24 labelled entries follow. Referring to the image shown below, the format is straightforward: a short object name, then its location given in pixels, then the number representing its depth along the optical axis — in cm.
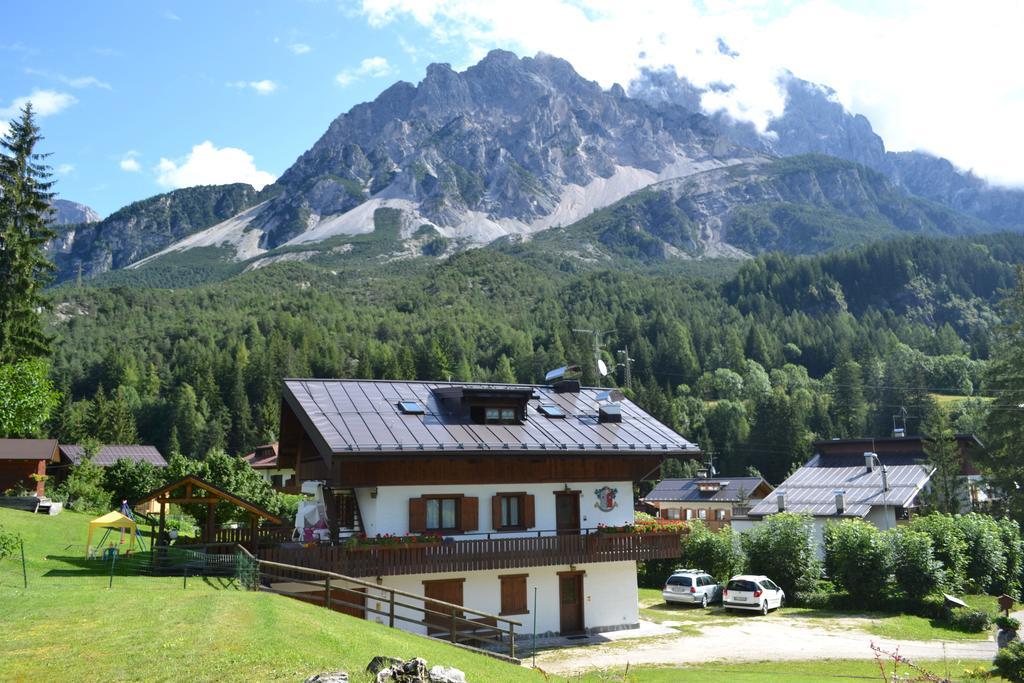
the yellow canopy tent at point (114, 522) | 2673
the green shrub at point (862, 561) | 3588
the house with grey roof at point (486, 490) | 2619
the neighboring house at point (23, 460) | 5056
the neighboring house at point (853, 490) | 5234
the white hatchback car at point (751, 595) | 3444
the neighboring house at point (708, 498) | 7000
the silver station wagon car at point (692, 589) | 3634
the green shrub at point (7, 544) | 2080
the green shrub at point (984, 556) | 3816
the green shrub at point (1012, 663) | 1695
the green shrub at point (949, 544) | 3678
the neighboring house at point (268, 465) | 6998
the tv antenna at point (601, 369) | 3592
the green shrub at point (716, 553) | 4025
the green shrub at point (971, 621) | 3203
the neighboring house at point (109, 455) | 6838
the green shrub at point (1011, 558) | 3900
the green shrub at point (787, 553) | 3791
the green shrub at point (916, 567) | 3506
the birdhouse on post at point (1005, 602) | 2277
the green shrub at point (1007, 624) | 2115
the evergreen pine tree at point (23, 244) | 4725
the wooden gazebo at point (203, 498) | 2538
